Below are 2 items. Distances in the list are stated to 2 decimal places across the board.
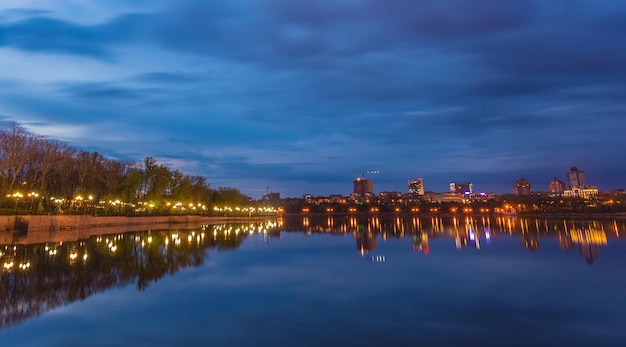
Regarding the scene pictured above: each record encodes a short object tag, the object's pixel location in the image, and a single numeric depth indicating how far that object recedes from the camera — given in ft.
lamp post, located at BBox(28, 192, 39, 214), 169.10
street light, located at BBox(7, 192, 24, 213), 160.01
